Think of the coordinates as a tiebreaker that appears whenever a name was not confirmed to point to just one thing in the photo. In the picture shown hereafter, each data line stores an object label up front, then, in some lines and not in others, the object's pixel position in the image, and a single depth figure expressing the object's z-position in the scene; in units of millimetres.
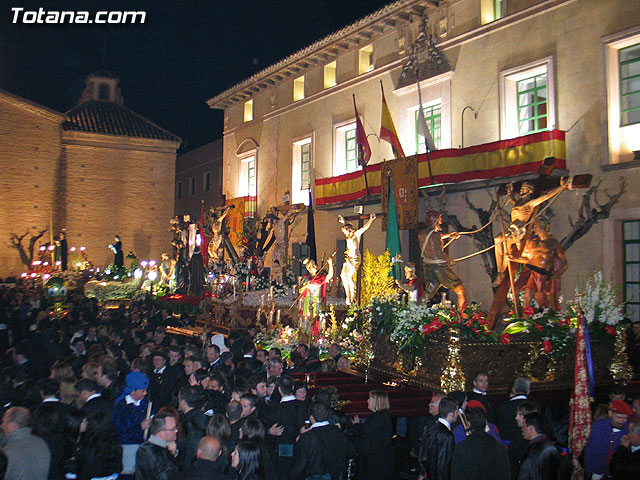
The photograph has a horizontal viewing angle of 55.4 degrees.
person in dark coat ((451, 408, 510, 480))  5469
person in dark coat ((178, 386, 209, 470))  5805
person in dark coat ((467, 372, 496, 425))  7457
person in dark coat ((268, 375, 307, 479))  6562
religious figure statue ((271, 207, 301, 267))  25328
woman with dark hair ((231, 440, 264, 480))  4910
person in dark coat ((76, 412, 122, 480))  5270
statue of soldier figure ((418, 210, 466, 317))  14336
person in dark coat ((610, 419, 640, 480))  5328
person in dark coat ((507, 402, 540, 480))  7262
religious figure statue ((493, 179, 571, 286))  12023
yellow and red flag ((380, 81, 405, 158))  21391
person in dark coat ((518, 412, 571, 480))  5301
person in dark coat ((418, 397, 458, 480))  5945
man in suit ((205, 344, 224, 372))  9075
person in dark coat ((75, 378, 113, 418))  6270
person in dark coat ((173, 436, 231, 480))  4387
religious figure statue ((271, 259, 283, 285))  24439
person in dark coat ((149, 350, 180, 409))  7902
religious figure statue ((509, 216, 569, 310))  11758
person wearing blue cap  6395
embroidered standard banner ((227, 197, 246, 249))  32878
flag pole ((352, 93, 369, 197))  22812
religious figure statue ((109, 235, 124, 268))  32906
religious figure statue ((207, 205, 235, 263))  27584
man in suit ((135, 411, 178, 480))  4848
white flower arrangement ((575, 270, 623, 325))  10797
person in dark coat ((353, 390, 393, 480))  6871
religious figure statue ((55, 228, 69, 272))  35372
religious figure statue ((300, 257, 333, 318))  16203
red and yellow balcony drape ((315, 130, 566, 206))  17344
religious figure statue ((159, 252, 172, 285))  28859
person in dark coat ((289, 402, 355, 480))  5844
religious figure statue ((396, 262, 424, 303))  13914
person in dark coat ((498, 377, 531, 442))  7223
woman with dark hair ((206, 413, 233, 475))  5257
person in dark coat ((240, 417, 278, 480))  5410
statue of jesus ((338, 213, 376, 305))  18203
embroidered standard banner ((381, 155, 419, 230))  20859
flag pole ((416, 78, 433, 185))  20147
